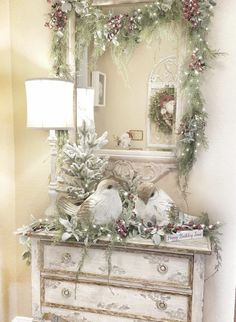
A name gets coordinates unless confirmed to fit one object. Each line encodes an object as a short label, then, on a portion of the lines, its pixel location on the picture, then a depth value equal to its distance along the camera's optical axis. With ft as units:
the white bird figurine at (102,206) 5.19
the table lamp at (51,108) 5.75
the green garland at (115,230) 5.09
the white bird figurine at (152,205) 5.31
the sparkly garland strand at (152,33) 5.73
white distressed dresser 4.96
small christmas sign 5.04
